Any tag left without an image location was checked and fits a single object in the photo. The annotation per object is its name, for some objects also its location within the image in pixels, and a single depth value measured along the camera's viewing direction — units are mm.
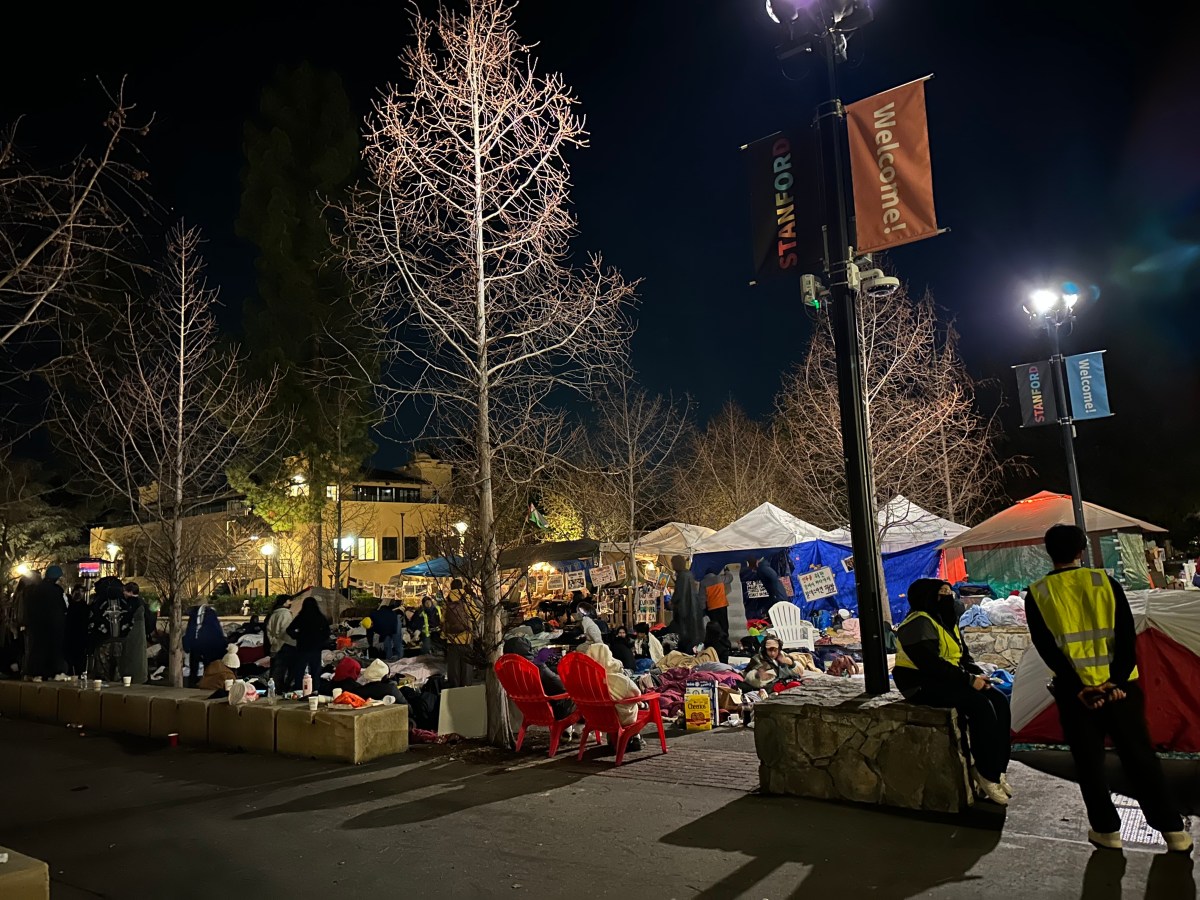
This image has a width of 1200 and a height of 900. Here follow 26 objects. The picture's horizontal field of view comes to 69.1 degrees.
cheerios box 9109
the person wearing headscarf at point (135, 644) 12531
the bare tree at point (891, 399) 16609
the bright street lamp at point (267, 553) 32231
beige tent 16375
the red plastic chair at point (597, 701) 7484
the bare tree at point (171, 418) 13281
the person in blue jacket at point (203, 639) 14242
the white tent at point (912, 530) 19984
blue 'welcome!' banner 12711
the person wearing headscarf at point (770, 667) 10833
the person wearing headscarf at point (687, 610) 14625
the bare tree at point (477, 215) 9094
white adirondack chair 14836
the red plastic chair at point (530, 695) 7941
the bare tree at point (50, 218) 5941
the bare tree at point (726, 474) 34438
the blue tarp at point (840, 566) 20234
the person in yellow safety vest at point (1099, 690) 4527
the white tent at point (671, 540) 23500
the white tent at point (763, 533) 21005
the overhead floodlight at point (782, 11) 6757
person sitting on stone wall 5531
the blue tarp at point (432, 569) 20084
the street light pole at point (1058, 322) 12156
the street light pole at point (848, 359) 6348
